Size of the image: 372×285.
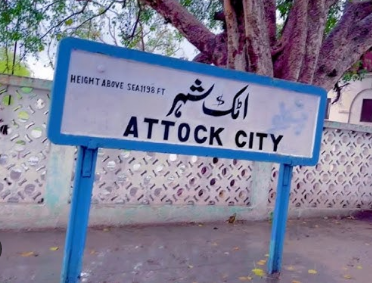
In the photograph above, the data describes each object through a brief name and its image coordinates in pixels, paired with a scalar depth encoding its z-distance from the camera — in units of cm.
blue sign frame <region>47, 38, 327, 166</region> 215
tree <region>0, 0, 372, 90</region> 516
